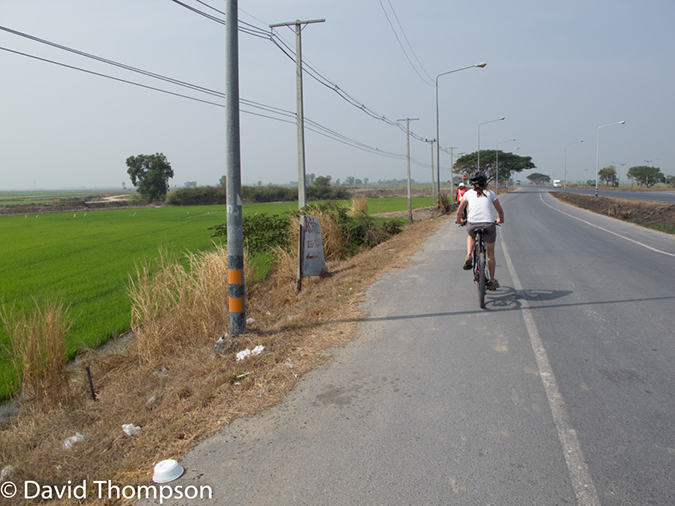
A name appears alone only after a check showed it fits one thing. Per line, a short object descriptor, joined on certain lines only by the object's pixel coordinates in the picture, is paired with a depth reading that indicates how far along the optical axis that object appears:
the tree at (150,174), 76.12
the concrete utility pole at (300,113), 14.40
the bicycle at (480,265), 6.62
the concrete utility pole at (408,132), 29.62
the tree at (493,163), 87.19
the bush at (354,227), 14.55
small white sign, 9.32
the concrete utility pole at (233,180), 5.70
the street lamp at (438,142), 28.38
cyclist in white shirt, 6.89
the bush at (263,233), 13.38
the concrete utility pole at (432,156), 43.24
